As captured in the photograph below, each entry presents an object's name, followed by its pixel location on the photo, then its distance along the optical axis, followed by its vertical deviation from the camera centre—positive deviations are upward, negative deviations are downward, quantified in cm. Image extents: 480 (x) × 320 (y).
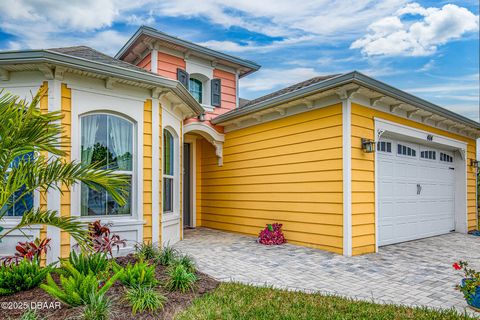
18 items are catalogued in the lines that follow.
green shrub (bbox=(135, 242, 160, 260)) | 441 -118
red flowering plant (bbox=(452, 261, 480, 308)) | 307 -120
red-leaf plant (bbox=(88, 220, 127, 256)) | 411 -92
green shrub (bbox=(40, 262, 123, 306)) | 279 -109
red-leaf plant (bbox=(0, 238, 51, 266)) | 392 -103
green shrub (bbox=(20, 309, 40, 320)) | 263 -124
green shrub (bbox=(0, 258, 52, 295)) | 325 -115
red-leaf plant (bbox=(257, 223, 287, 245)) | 648 -138
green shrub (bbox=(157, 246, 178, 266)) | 424 -120
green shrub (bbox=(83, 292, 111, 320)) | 261 -118
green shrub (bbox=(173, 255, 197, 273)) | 404 -124
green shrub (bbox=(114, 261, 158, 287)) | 329 -114
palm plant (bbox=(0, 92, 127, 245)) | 282 +4
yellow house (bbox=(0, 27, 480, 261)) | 486 +42
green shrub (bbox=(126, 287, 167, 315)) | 289 -124
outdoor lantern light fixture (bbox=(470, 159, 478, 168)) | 912 +15
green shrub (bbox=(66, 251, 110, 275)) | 351 -107
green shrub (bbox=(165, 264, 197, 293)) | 345 -125
